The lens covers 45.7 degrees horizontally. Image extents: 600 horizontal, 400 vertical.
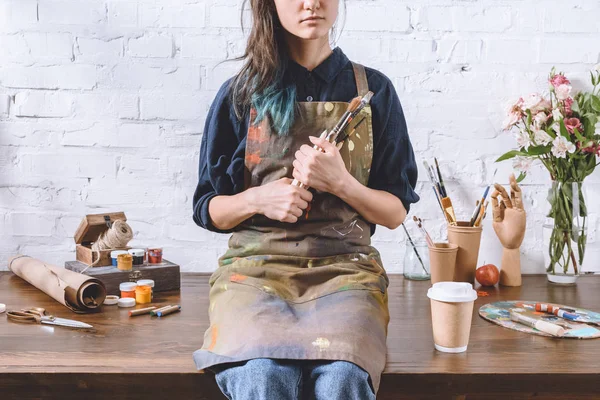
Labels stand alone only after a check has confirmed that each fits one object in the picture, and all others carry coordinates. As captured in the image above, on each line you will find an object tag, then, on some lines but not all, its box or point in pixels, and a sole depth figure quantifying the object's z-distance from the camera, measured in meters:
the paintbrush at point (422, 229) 2.07
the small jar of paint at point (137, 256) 1.98
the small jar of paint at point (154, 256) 2.03
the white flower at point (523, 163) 2.13
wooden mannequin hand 2.12
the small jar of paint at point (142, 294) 1.86
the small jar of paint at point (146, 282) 1.87
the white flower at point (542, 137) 2.05
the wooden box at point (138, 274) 1.91
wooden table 1.36
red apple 2.09
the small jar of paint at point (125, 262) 1.93
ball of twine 1.99
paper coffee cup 1.40
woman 1.42
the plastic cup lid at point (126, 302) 1.82
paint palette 1.62
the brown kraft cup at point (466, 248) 2.09
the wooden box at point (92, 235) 2.00
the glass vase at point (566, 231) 2.10
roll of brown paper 1.74
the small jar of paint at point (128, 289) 1.87
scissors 1.63
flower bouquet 2.05
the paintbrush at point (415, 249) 2.17
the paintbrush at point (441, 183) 2.15
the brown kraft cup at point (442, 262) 2.02
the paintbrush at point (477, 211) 2.11
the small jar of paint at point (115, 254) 1.97
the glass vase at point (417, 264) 2.18
